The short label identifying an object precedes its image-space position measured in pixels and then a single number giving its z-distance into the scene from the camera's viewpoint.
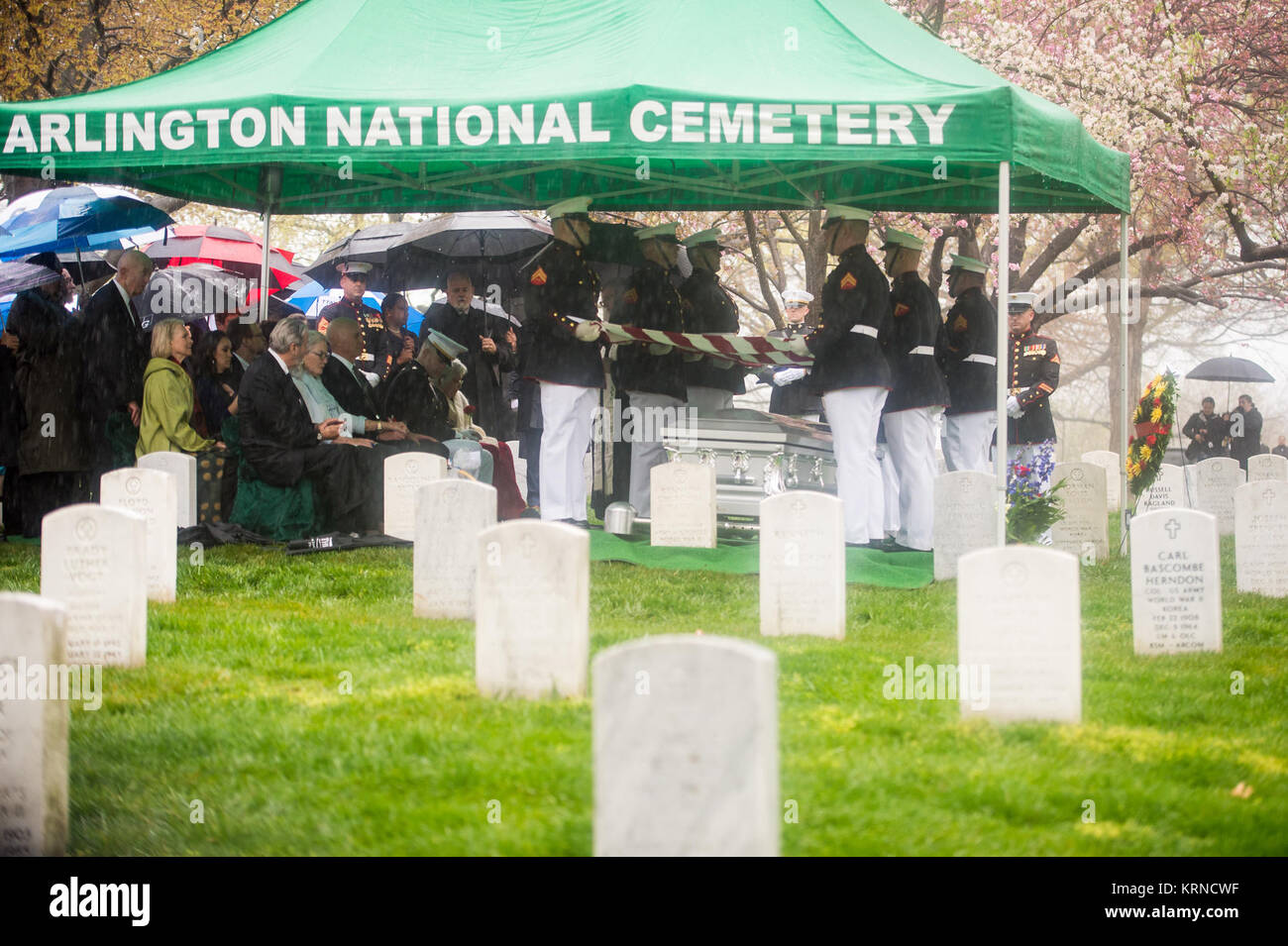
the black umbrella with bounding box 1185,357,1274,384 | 28.05
